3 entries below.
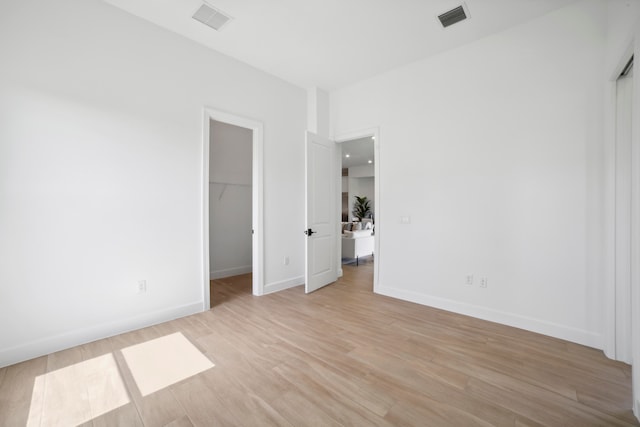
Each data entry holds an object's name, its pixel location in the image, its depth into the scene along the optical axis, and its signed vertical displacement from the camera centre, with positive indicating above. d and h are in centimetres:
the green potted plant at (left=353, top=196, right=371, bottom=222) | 1147 +21
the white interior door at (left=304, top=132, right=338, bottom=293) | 408 -1
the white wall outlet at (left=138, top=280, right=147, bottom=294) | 289 -77
